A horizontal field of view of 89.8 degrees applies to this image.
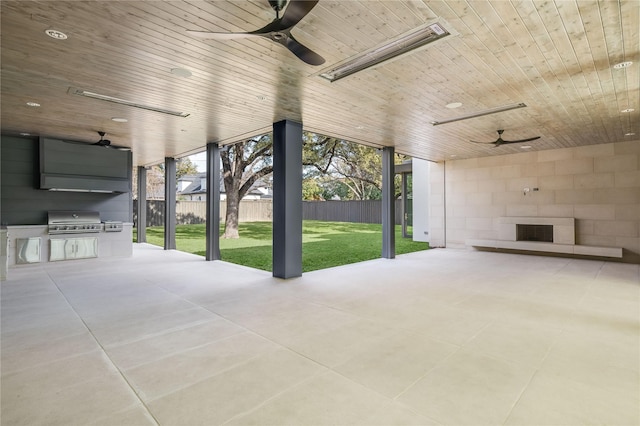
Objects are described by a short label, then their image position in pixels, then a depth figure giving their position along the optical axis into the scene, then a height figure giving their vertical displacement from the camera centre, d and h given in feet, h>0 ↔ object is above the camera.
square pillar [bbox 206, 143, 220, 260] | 24.45 +1.02
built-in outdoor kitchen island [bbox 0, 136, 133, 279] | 22.15 +1.17
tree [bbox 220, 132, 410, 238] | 40.19 +7.80
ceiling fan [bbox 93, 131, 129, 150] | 22.20 +5.14
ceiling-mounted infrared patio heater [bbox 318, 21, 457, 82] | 9.59 +5.44
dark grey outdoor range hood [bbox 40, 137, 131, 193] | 22.53 +3.59
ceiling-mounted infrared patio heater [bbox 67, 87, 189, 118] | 14.08 +5.46
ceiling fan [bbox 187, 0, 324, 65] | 6.88 +4.41
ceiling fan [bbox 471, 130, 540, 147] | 21.03 +4.79
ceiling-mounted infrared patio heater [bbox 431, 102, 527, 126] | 16.19 +5.36
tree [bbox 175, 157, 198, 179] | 74.23 +11.66
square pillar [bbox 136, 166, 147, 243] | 36.78 +1.08
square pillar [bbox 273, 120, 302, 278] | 18.10 +0.75
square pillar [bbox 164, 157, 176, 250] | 30.89 +1.18
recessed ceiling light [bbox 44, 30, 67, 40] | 9.31 +5.34
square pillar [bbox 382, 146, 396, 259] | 25.54 +0.69
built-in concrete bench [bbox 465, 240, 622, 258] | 24.25 -3.00
